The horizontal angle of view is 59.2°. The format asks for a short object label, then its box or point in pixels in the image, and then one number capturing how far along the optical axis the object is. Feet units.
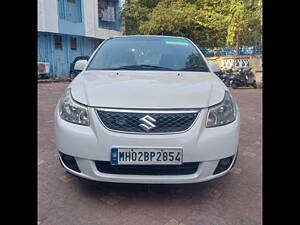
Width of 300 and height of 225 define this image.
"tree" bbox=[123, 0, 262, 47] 42.22
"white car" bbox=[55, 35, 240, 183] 6.34
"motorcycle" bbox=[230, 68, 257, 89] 39.34
